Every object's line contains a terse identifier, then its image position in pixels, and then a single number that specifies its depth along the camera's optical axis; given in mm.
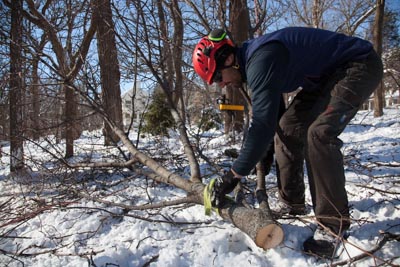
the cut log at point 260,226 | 1723
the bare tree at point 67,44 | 3984
